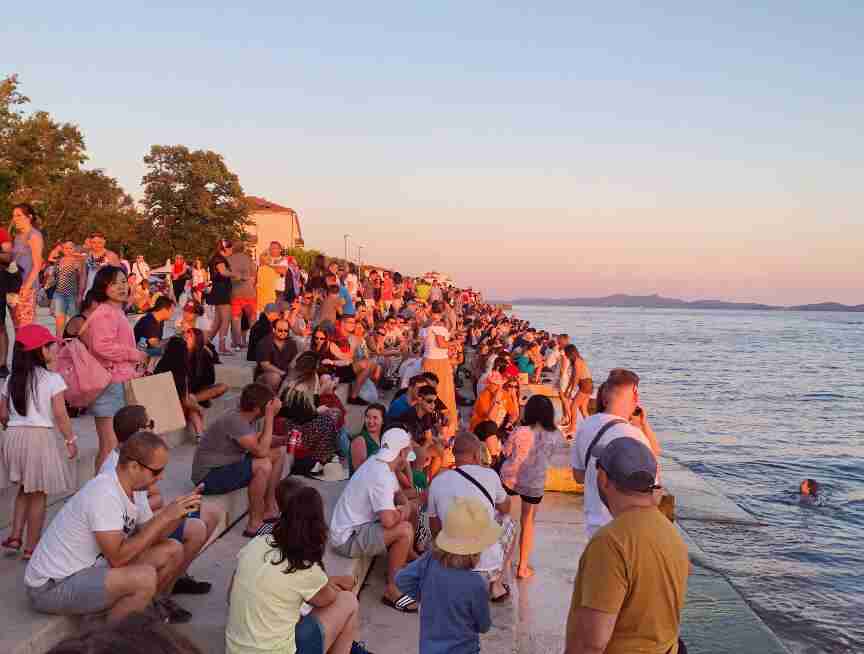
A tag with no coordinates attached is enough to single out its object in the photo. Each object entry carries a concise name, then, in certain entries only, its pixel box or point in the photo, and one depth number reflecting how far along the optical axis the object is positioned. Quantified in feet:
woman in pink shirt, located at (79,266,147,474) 19.20
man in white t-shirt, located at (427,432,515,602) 17.69
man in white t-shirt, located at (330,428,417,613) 19.08
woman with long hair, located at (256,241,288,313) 42.93
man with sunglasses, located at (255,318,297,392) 31.42
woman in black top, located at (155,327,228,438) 26.27
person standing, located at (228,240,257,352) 37.27
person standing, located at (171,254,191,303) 56.57
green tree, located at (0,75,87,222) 136.67
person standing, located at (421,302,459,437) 35.83
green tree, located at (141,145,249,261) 226.79
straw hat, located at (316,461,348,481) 26.30
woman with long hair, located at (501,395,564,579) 22.90
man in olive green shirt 9.10
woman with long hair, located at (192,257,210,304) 44.06
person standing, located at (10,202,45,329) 23.66
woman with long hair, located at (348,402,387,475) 24.08
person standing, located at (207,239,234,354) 36.42
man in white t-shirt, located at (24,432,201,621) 12.71
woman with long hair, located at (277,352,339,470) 25.57
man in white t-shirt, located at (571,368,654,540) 15.31
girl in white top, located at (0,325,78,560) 15.29
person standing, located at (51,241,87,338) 30.58
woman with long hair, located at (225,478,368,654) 12.60
